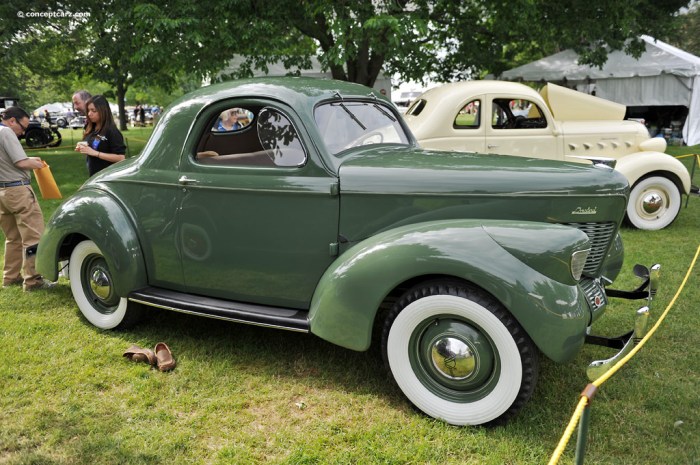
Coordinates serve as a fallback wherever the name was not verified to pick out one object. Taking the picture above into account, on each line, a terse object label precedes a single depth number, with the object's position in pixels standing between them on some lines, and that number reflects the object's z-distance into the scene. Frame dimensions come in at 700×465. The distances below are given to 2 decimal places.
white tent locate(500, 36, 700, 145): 16.50
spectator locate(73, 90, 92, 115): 5.86
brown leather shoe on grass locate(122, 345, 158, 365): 3.67
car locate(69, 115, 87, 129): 37.59
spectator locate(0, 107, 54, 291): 4.82
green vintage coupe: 2.74
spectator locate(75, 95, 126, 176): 5.44
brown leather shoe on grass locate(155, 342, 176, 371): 3.58
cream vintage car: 7.34
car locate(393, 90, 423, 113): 49.03
